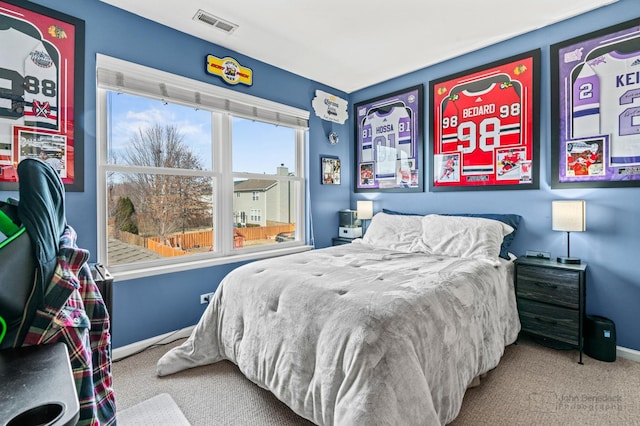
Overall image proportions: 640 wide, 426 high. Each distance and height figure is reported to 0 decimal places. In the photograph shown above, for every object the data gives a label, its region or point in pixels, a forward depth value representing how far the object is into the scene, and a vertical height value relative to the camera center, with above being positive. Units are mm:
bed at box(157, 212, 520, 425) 1292 -611
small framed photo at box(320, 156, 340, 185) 3900 +529
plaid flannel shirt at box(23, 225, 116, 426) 755 -300
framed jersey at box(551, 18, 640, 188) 2287 +794
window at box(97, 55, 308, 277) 2428 +374
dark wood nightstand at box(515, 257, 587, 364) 2227 -658
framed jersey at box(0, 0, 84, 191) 1959 +809
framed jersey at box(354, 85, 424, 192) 3562 +845
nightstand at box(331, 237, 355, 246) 3846 -363
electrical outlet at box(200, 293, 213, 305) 2830 -783
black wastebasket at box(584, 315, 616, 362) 2215 -924
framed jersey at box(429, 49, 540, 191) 2768 +817
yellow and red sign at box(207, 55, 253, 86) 2863 +1354
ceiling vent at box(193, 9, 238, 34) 2430 +1544
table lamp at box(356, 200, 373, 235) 3785 +30
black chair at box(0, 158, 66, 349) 708 -95
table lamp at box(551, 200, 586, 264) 2307 -46
